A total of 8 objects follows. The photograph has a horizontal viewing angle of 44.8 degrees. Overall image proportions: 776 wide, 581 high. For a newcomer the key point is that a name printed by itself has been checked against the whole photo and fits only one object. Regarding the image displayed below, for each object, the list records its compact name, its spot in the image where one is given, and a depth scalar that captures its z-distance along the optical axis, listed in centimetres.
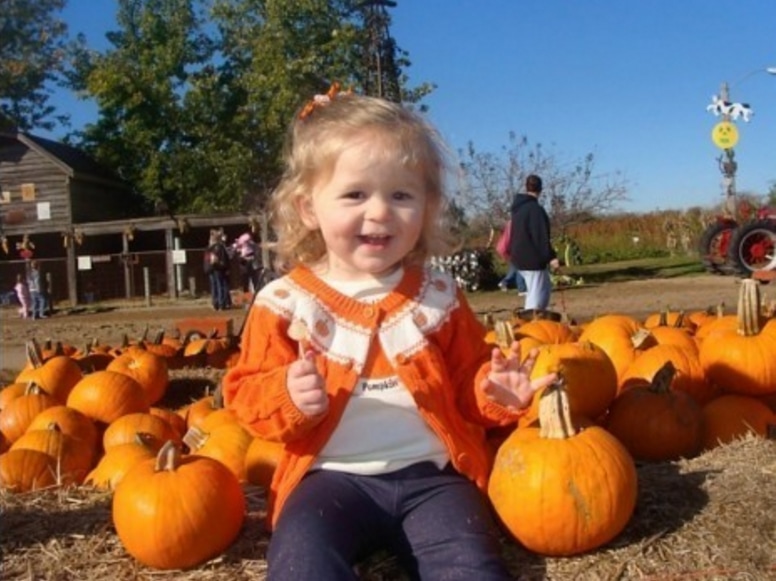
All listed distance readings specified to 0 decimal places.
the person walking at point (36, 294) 2355
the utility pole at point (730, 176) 2484
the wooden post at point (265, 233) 2010
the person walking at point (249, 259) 2273
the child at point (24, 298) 2405
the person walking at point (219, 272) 2073
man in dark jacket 1088
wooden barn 2902
